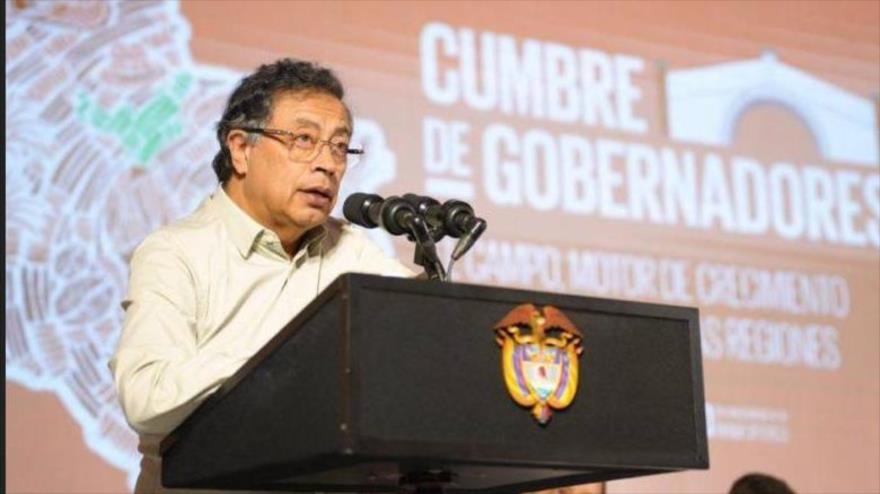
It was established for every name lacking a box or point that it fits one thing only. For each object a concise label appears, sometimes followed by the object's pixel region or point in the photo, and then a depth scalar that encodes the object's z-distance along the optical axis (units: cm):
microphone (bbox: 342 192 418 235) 411
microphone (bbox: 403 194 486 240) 409
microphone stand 402
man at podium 426
